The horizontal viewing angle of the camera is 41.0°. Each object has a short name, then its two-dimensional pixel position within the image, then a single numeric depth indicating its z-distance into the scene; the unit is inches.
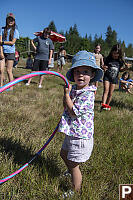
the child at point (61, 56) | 569.4
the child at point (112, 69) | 199.9
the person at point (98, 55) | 275.7
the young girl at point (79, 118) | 72.4
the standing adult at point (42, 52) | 271.4
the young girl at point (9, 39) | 206.0
